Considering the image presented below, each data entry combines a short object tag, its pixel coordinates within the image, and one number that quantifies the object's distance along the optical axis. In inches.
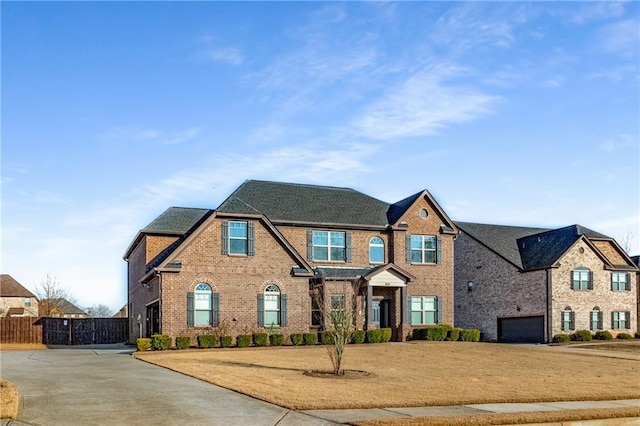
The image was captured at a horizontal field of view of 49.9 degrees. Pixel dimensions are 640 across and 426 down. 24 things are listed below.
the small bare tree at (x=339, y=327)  846.5
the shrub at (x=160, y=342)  1235.2
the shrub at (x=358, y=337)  1374.3
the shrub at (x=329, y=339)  895.9
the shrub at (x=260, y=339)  1325.0
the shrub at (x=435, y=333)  1509.6
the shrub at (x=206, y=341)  1279.5
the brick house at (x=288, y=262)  1341.0
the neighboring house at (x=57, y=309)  2721.0
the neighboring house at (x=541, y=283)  1791.3
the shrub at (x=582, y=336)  1723.7
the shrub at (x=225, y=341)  1295.5
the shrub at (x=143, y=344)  1211.6
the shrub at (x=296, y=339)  1347.2
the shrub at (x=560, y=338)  1683.1
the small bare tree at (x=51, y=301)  2652.3
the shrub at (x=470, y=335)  1561.3
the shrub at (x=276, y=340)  1333.7
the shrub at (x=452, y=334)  1537.9
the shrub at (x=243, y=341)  1296.8
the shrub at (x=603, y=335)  1779.0
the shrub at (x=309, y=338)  1366.9
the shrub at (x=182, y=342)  1248.8
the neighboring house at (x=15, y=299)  3116.4
